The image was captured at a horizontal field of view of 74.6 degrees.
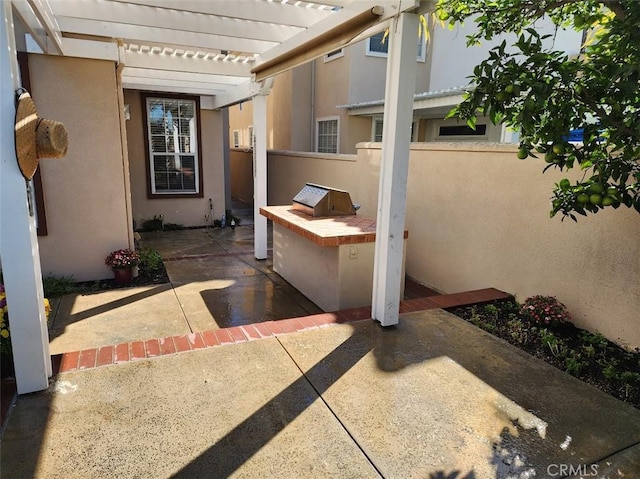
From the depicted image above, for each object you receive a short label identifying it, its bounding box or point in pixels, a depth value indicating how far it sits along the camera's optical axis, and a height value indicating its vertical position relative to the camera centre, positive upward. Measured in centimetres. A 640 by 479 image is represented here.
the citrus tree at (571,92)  246 +40
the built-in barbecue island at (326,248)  475 -119
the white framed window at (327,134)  1210 +47
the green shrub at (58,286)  539 -186
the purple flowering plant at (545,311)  383 -141
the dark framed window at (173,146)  960 +0
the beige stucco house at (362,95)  995 +159
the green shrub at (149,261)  634 -174
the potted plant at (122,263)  584 -163
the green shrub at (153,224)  991 -182
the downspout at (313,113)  1287 +112
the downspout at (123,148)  560 -5
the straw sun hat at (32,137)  243 +3
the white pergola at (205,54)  249 +108
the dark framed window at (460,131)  948 +55
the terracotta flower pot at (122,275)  586 -180
